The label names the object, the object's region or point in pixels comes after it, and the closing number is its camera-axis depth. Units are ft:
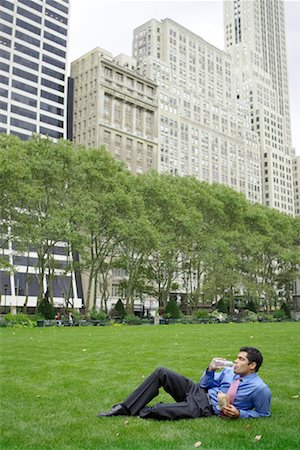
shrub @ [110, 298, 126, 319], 139.70
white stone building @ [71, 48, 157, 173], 302.66
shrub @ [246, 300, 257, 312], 186.26
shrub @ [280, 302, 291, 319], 183.31
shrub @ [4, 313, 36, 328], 107.67
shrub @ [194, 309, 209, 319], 150.51
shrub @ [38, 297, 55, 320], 120.16
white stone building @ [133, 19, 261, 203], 359.87
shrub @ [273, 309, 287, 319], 175.84
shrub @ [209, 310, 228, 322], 151.56
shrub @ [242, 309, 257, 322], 162.61
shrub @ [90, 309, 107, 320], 127.79
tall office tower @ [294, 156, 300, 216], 508.53
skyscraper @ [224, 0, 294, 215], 463.83
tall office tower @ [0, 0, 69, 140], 269.64
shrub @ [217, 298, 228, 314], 169.99
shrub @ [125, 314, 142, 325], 132.67
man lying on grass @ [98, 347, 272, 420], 20.86
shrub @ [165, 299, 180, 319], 146.02
